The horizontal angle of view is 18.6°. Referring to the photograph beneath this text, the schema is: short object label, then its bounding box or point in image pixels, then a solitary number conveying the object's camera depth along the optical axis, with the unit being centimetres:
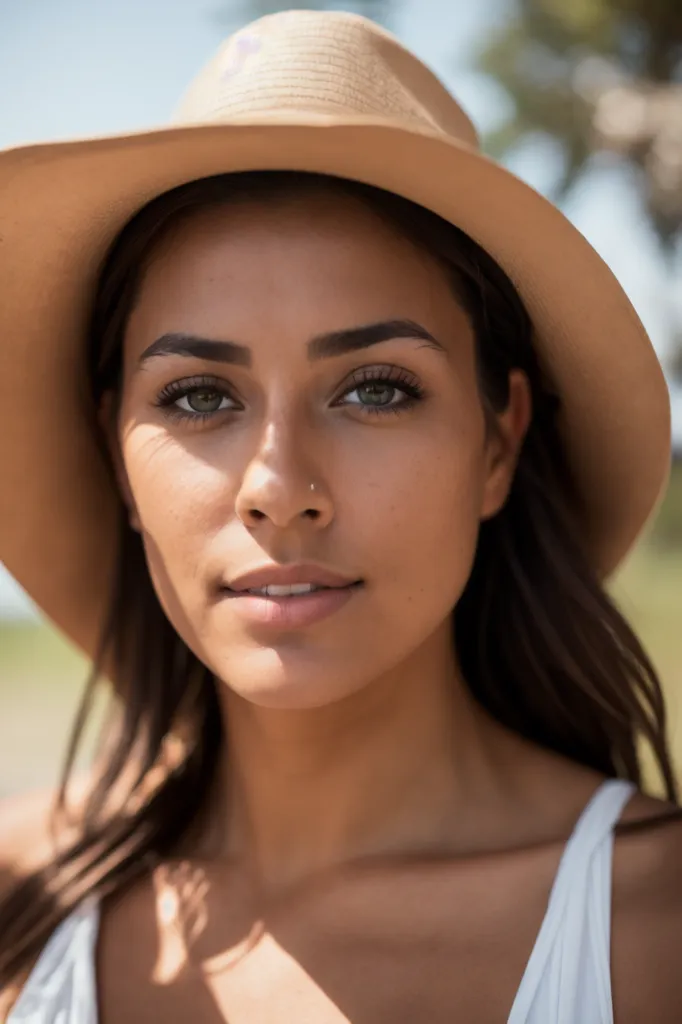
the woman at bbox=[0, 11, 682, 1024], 71
